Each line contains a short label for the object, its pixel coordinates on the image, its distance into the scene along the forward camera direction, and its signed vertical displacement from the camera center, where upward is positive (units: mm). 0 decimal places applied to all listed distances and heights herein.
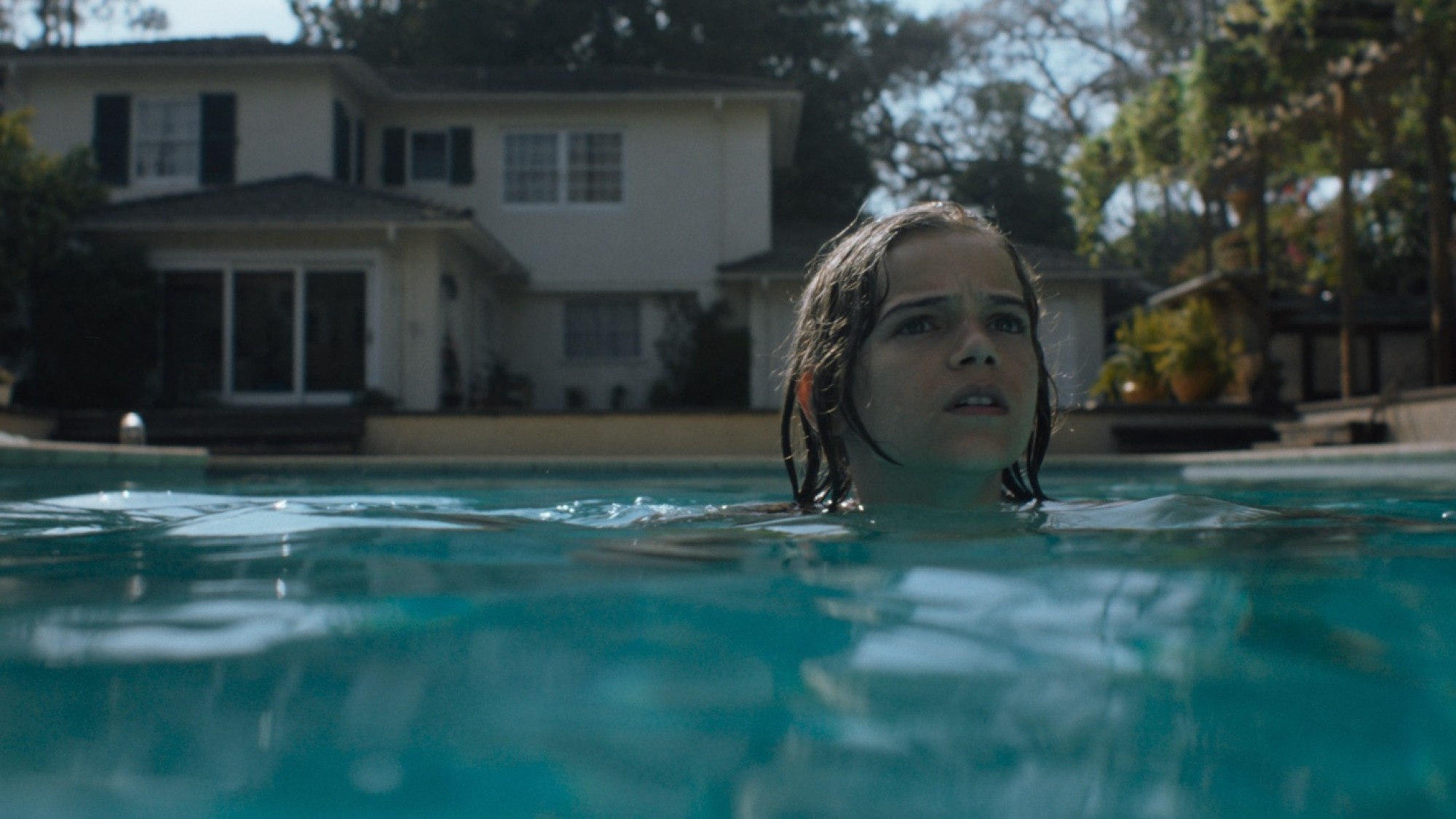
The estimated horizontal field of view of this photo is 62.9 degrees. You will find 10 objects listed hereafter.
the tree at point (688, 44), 25953 +8785
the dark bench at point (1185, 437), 12453 -77
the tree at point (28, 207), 13617 +2626
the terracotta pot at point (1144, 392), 14312 +457
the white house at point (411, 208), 15148 +3137
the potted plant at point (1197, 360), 13672 +801
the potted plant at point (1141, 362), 14266 +829
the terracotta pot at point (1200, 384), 13680 +518
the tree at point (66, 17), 28578 +10276
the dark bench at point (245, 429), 12422 +33
